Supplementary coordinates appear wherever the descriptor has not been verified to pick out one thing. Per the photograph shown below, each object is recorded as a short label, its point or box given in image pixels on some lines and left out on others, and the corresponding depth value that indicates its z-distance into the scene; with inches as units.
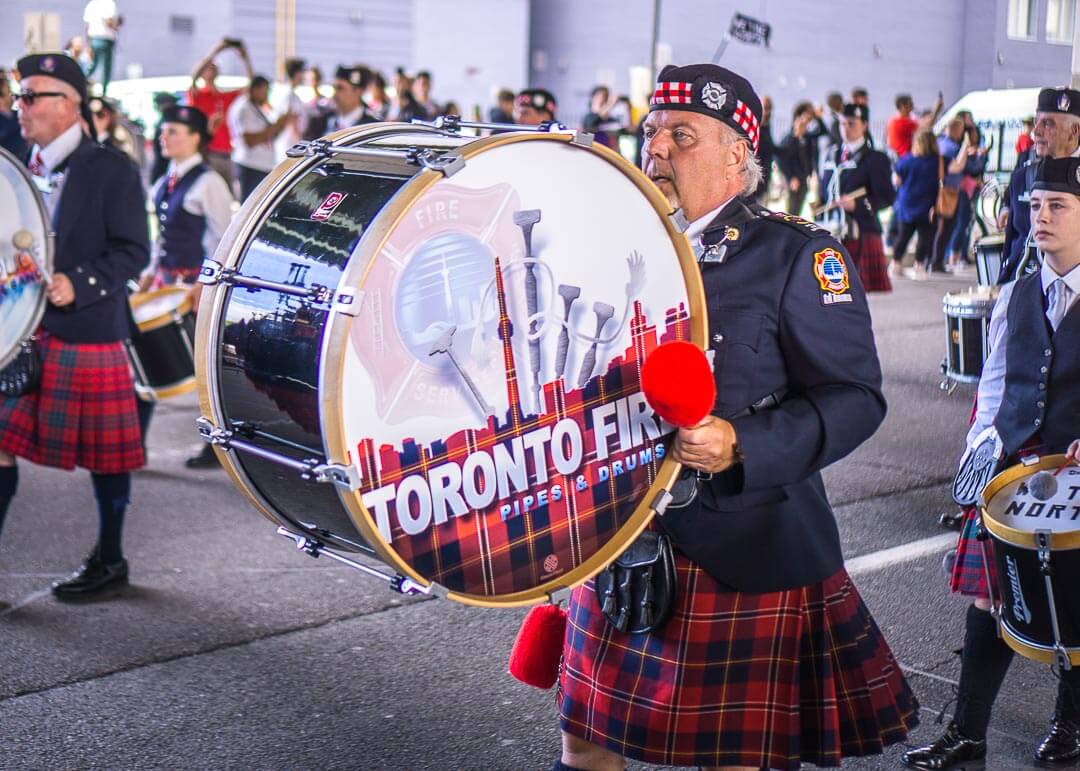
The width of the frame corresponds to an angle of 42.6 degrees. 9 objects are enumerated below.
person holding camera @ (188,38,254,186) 481.1
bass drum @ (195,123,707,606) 77.1
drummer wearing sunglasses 176.4
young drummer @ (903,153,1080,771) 129.0
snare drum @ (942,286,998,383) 206.1
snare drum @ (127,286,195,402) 229.6
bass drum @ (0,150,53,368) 161.3
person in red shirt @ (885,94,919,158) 578.6
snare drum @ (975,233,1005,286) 222.1
